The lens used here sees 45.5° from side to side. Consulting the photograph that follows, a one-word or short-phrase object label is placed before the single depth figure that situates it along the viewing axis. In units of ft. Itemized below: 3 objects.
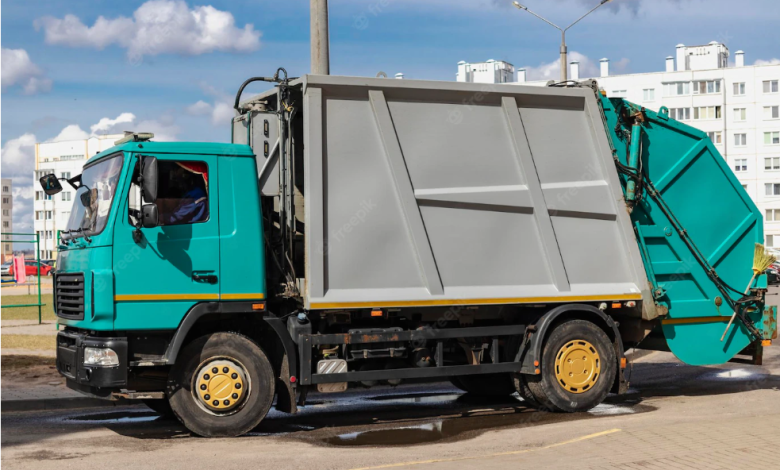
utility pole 35.60
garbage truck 27.50
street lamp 68.13
